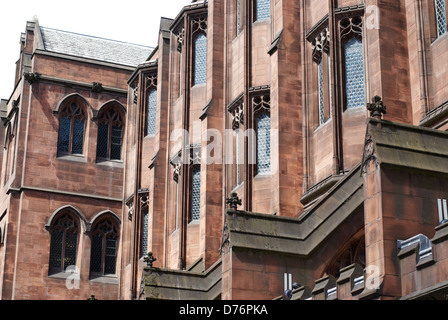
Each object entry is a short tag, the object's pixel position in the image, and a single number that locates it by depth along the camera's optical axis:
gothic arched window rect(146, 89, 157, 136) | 39.22
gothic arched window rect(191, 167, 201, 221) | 32.50
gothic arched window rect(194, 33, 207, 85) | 34.31
